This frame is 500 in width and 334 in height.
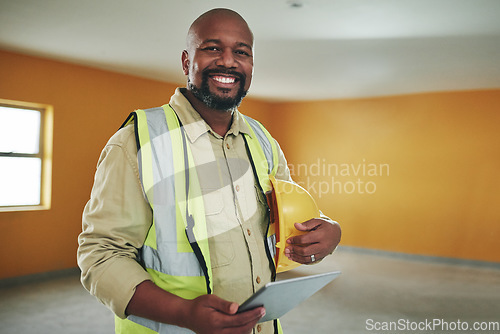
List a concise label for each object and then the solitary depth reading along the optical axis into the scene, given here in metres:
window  4.91
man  0.86
